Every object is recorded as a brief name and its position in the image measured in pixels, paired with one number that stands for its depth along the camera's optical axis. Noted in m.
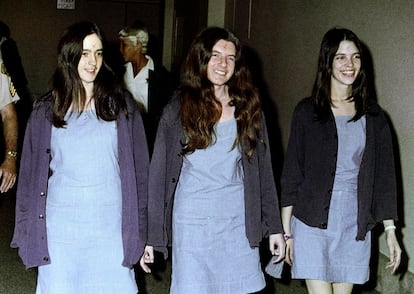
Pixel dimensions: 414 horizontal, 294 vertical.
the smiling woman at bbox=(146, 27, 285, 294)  2.92
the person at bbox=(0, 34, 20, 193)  3.80
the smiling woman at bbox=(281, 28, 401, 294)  3.14
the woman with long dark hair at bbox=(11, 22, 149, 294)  2.79
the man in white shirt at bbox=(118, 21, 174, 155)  5.72
